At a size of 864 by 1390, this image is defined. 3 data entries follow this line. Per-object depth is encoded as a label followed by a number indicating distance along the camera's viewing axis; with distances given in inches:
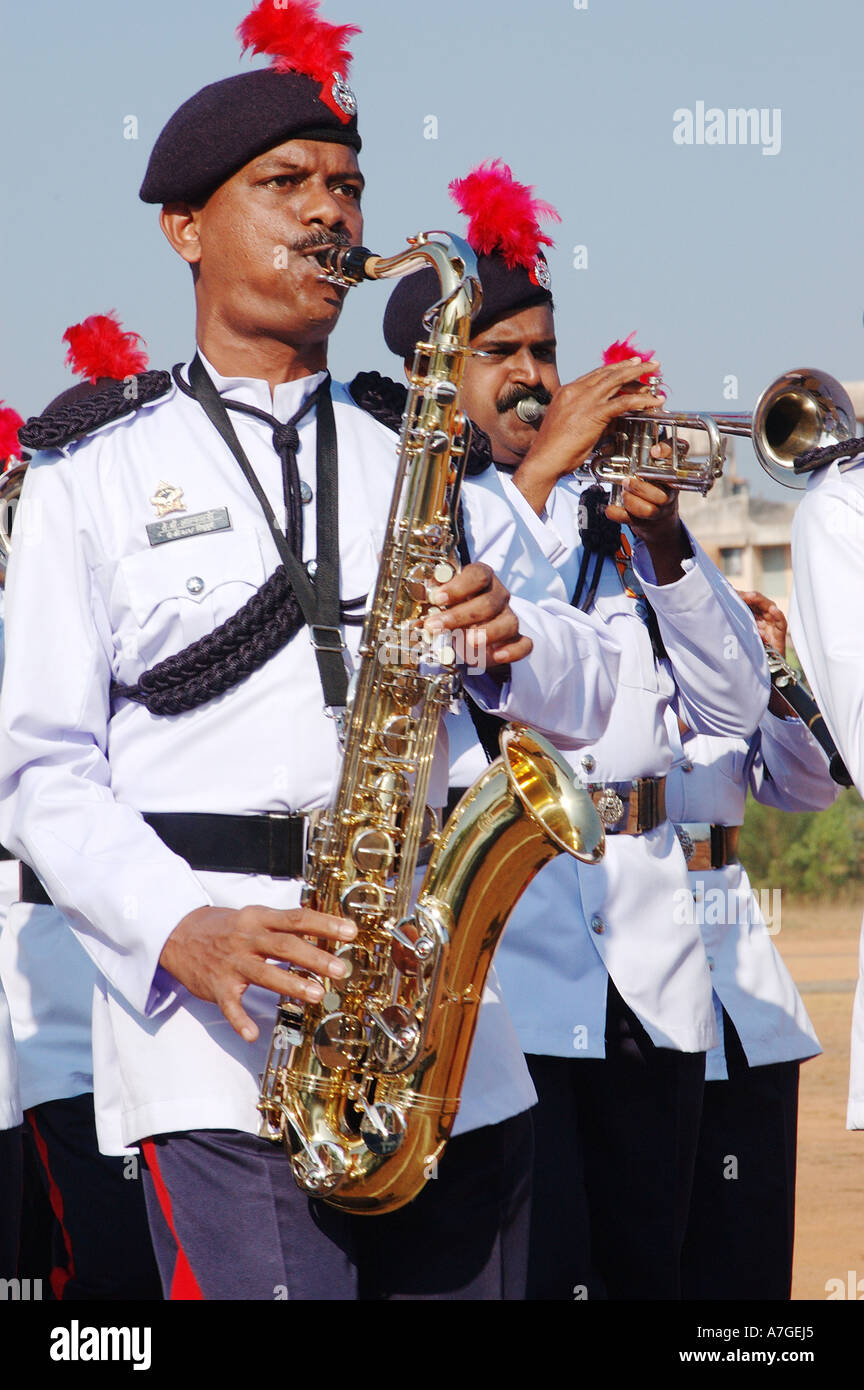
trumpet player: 165.8
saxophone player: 111.7
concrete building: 1304.1
